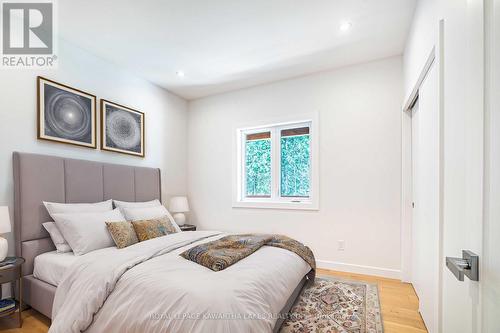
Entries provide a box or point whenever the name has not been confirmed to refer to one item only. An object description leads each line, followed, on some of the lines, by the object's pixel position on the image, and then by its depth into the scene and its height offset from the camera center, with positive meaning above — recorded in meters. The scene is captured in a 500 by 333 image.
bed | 1.33 -0.75
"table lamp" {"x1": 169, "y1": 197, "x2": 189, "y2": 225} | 3.77 -0.66
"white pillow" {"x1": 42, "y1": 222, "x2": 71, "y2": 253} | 2.30 -0.69
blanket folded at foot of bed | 1.76 -0.70
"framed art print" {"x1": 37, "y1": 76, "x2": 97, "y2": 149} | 2.47 +0.55
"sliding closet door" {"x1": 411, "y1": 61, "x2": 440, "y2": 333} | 1.58 -0.28
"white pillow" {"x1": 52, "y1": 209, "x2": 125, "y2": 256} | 2.22 -0.61
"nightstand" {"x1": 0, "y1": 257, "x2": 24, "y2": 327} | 1.88 -0.86
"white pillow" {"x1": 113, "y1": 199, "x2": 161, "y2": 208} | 2.90 -0.49
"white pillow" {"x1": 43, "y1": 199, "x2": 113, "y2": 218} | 2.34 -0.43
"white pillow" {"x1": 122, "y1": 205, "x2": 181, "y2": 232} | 2.77 -0.56
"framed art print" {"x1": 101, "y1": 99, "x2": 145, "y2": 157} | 3.05 +0.48
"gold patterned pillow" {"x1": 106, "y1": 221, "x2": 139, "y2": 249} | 2.31 -0.66
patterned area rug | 1.91 -1.28
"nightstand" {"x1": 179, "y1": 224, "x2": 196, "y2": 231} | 3.67 -0.94
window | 3.58 -0.04
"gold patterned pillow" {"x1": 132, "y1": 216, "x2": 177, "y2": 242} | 2.50 -0.67
